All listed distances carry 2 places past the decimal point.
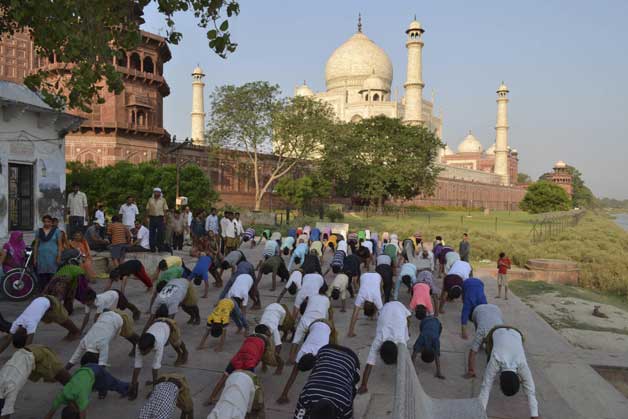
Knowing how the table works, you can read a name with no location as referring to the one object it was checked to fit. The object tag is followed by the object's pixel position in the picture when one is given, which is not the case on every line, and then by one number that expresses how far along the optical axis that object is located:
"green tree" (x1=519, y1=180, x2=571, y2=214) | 57.16
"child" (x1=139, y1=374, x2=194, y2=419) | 3.75
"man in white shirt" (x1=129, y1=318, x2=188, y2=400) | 4.85
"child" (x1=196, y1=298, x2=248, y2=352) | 5.80
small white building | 12.13
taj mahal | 56.22
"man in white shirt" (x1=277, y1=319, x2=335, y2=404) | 4.96
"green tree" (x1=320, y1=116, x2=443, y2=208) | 39.41
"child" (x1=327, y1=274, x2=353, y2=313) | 8.16
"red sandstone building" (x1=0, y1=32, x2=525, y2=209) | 29.17
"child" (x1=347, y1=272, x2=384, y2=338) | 7.16
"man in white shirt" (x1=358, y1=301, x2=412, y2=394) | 5.49
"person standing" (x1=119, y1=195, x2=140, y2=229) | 12.27
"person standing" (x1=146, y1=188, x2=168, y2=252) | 12.34
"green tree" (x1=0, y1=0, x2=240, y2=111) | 5.59
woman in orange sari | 9.29
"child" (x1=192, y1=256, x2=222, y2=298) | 8.70
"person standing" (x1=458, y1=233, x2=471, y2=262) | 13.18
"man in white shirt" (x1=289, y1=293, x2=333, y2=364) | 5.77
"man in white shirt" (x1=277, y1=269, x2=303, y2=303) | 8.07
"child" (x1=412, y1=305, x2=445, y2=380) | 5.79
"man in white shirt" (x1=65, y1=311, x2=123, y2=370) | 4.96
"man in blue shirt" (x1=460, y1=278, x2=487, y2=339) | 6.86
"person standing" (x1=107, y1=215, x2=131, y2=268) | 10.40
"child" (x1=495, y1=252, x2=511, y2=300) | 10.72
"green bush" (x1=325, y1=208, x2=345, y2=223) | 30.99
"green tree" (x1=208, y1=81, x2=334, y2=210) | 31.38
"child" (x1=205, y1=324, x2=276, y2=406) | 4.47
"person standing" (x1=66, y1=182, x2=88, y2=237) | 11.98
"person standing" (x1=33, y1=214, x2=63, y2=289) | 8.31
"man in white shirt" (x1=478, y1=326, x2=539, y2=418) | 4.68
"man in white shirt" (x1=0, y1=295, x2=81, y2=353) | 5.25
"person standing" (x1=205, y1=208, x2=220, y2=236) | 14.09
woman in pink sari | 8.45
